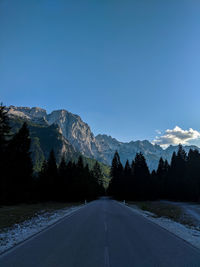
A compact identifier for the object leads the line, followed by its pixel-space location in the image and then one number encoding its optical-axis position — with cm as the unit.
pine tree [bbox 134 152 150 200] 5481
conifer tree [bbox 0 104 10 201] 2491
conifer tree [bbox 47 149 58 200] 4712
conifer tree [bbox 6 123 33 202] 3077
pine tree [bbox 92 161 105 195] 8701
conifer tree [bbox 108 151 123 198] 6034
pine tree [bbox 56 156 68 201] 4976
